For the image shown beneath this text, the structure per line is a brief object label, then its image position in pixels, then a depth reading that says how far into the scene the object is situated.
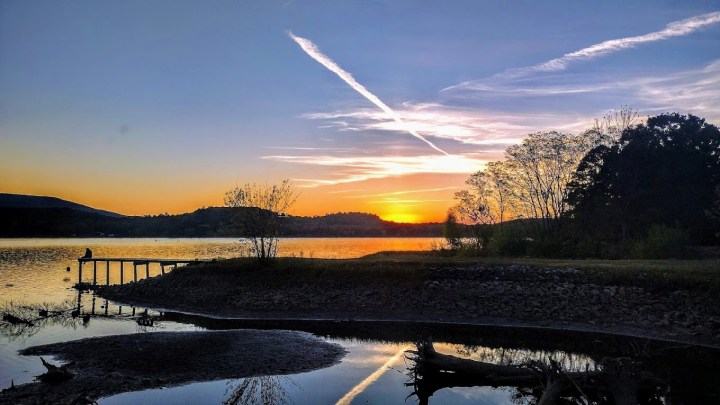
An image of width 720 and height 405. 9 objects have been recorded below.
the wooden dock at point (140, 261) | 49.77
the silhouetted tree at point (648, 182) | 58.06
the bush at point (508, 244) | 50.88
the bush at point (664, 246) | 44.37
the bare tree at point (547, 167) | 62.00
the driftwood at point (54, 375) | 16.67
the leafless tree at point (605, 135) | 63.41
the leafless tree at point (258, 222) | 43.72
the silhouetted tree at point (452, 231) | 62.16
